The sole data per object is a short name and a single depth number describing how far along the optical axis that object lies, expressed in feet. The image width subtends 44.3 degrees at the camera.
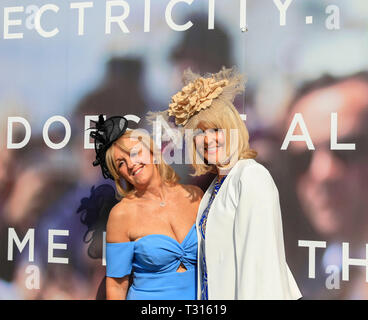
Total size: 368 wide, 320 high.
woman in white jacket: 6.26
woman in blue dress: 7.36
